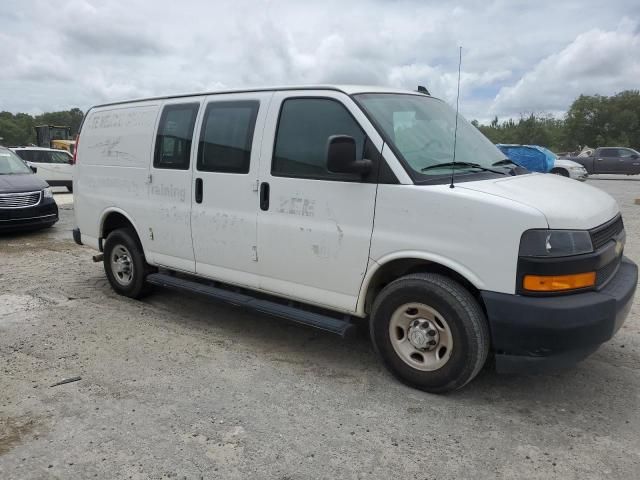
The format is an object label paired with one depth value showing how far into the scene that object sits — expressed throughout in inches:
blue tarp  661.9
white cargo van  126.0
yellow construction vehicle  1469.0
